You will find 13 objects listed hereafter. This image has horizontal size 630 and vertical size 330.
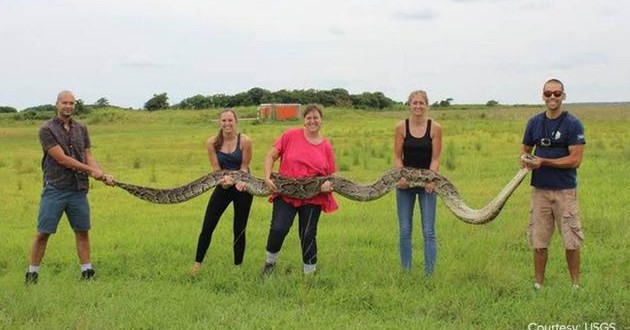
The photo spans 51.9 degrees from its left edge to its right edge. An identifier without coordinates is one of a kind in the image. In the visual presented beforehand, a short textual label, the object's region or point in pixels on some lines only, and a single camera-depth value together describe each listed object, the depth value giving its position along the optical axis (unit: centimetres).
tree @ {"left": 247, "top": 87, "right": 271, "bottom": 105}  8500
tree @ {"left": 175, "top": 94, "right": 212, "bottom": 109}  7694
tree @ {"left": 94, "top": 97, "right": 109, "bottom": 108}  7039
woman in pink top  786
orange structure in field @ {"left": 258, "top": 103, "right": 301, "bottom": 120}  5611
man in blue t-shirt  708
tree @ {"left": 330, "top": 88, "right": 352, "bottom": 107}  8102
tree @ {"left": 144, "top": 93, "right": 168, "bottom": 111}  7662
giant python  741
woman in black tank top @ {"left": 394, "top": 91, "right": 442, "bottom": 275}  778
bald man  785
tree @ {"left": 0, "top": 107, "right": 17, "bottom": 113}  7264
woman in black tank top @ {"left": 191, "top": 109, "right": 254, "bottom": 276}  833
